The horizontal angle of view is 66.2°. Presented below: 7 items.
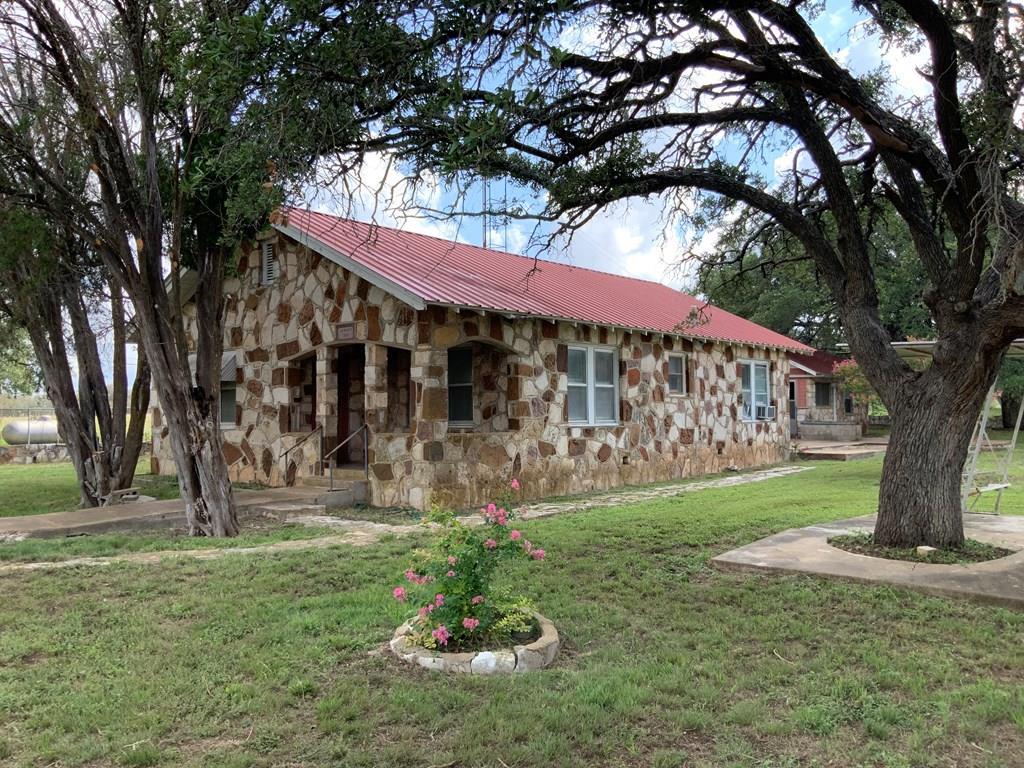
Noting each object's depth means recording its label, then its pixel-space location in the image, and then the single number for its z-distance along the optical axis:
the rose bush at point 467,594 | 4.66
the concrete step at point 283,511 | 10.87
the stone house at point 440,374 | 11.73
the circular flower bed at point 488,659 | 4.46
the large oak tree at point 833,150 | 6.16
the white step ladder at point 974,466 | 8.61
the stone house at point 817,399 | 32.03
